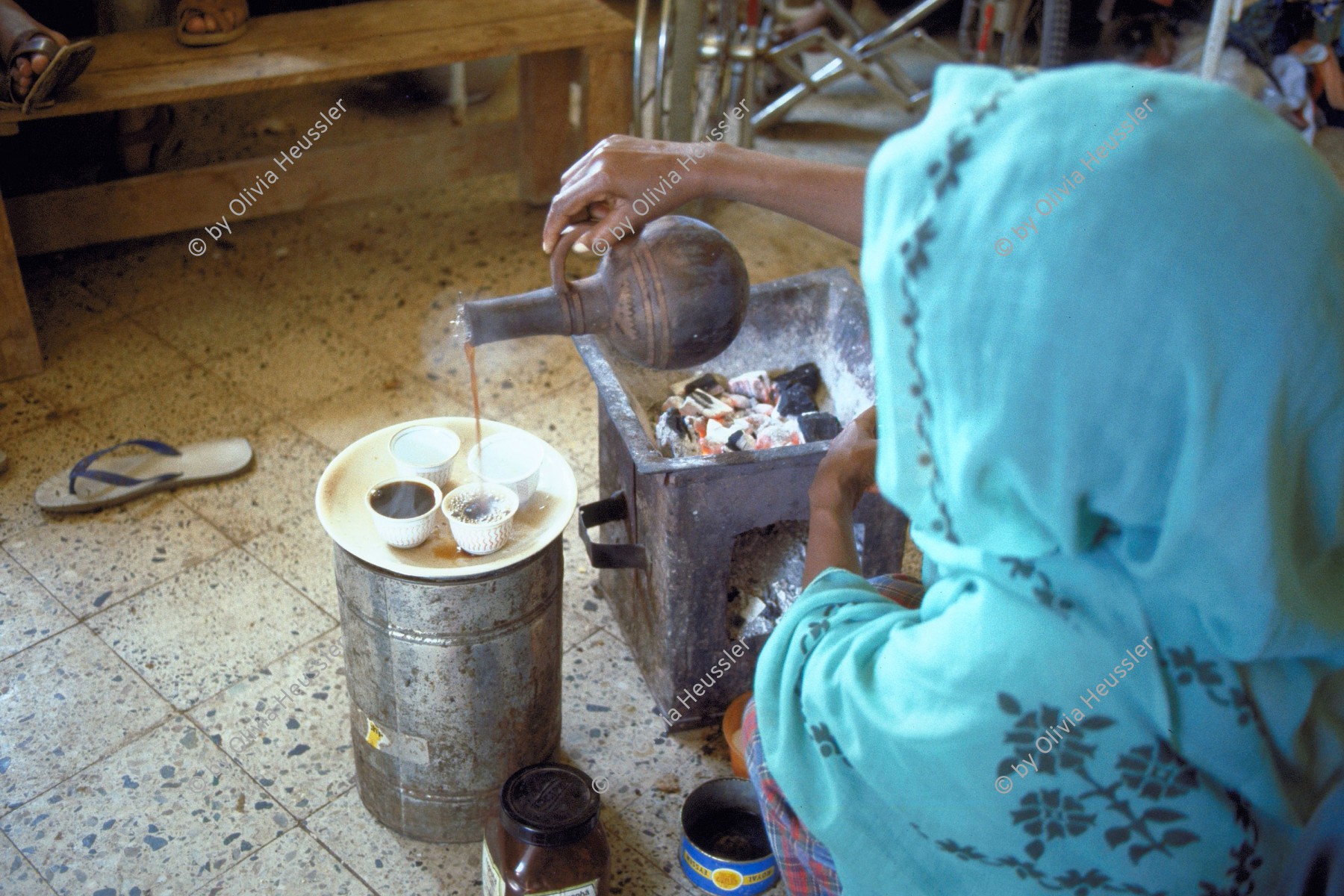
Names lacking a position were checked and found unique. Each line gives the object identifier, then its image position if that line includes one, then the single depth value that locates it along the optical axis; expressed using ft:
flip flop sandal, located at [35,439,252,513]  9.80
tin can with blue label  6.81
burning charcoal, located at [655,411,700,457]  8.00
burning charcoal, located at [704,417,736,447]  8.03
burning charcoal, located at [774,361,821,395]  8.62
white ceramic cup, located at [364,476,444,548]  6.18
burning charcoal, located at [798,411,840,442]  7.73
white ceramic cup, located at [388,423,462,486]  6.68
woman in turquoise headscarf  3.32
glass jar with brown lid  6.14
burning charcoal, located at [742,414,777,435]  8.27
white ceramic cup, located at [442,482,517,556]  6.20
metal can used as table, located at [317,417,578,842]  6.25
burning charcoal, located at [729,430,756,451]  7.99
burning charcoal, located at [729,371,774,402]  8.68
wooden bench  11.46
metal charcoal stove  7.02
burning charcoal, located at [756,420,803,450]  7.96
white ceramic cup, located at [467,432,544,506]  6.60
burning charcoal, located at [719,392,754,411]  8.61
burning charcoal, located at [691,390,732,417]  8.43
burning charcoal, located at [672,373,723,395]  8.77
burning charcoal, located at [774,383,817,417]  8.36
